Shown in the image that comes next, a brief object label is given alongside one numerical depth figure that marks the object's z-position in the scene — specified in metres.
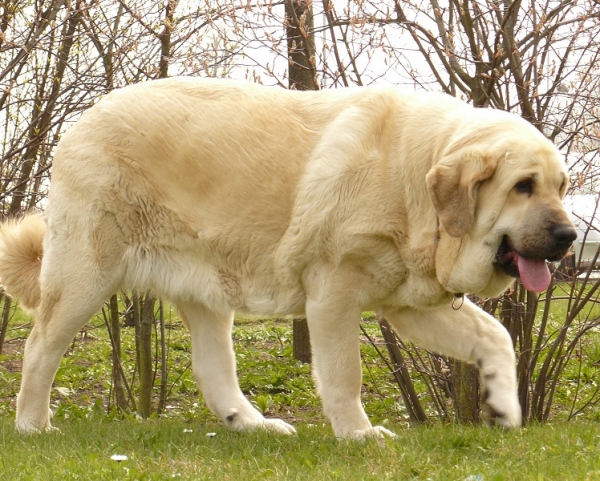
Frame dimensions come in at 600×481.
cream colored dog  4.44
